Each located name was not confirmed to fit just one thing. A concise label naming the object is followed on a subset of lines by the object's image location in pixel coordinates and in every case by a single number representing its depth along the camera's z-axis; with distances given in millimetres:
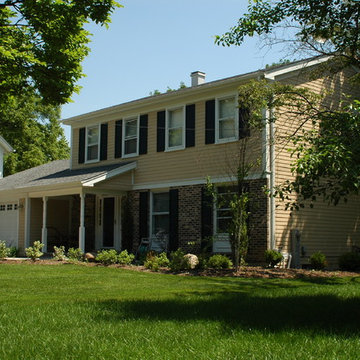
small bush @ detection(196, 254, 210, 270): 14508
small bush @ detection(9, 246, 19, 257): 22078
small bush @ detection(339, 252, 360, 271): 15492
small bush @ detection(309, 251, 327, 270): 15383
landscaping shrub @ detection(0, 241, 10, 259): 19438
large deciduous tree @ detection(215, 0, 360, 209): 6469
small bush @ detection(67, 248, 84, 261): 17656
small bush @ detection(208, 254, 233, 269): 14445
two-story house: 15883
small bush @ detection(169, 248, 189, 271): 14320
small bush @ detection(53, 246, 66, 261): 17734
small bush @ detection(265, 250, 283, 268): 14820
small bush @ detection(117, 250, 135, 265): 16172
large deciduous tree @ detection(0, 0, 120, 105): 13586
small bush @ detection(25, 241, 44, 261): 17688
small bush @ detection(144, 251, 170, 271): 14617
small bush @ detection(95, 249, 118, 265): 16234
